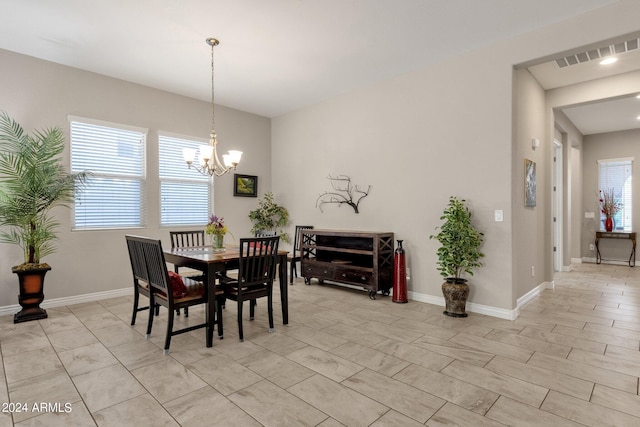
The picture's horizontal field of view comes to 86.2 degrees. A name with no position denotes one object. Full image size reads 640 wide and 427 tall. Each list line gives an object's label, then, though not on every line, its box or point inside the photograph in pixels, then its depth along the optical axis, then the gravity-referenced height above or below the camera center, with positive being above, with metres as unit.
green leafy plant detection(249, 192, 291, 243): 6.13 -0.04
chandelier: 3.49 +0.63
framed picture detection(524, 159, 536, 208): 3.95 +0.36
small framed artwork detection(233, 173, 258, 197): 5.98 +0.53
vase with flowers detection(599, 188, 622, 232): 7.31 +0.14
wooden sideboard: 4.44 -0.65
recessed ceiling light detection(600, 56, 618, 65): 3.79 +1.72
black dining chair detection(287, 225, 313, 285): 5.50 -0.66
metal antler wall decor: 5.12 +0.32
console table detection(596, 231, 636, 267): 7.00 -0.50
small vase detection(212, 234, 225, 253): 3.52 -0.29
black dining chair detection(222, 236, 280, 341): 3.02 -0.53
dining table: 2.87 -0.43
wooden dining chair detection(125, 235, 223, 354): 2.74 -0.60
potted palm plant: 3.56 +0.23
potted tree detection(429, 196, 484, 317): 3.65 -0.43
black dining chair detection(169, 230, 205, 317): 4.23 -0.34
